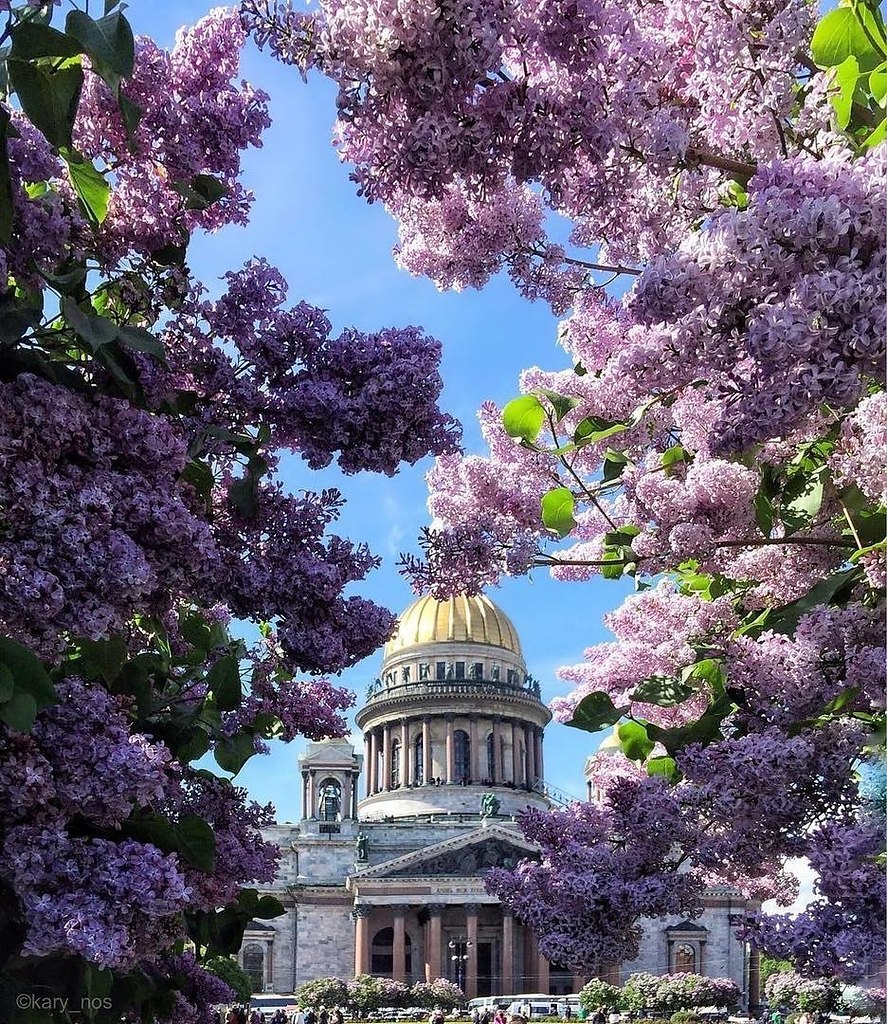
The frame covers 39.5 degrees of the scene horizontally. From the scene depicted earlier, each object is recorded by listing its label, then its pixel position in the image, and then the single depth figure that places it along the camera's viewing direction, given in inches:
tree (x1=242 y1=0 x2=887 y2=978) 154.6
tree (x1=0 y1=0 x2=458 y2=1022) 168.6
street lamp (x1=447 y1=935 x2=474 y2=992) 3025.6
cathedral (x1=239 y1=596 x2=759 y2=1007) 3112.7
